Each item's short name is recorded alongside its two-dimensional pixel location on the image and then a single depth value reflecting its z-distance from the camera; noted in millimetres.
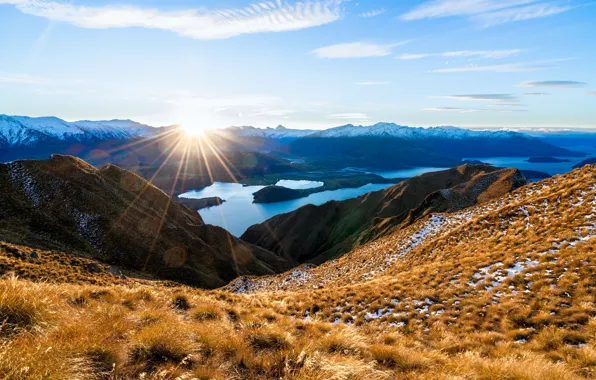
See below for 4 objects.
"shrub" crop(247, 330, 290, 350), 6301
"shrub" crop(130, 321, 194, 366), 4805
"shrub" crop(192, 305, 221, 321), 8398
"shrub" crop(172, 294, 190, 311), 9505
